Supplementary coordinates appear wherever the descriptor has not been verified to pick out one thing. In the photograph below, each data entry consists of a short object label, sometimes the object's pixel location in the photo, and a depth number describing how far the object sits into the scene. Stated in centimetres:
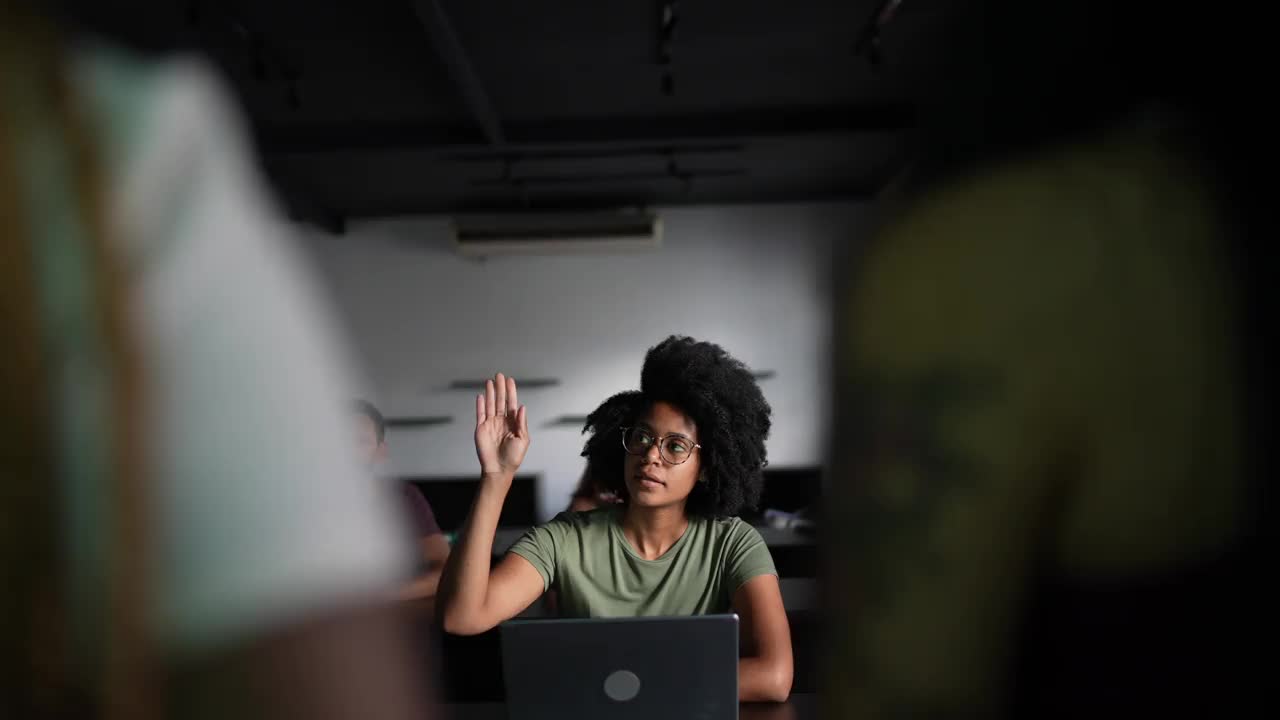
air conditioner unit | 560
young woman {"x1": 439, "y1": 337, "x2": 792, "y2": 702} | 187
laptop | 132
